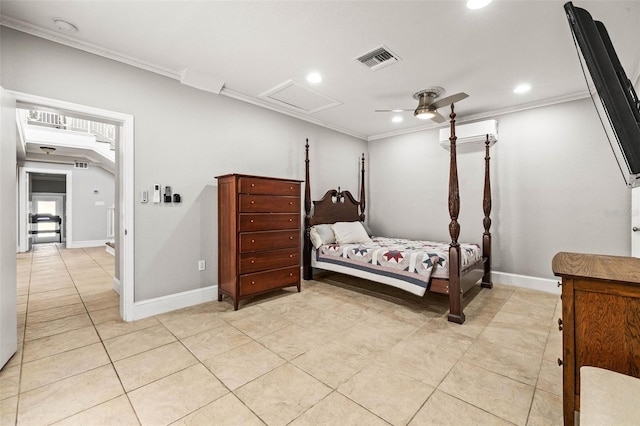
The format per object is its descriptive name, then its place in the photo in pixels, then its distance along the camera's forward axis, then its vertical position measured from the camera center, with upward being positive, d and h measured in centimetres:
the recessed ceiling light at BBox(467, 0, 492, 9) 195 +152
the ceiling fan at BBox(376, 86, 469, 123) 340 +142
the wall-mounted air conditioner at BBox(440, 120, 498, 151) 407 +121
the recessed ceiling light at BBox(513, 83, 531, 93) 333 +156
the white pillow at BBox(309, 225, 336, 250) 423 -36
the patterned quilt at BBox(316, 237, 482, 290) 297 -56
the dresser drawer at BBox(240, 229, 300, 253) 316 -33
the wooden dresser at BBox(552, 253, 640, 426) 119 -50
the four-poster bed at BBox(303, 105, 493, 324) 290 -51
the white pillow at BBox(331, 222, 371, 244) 427 -32
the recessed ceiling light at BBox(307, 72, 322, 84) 310 +159
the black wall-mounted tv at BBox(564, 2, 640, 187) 131 +63
